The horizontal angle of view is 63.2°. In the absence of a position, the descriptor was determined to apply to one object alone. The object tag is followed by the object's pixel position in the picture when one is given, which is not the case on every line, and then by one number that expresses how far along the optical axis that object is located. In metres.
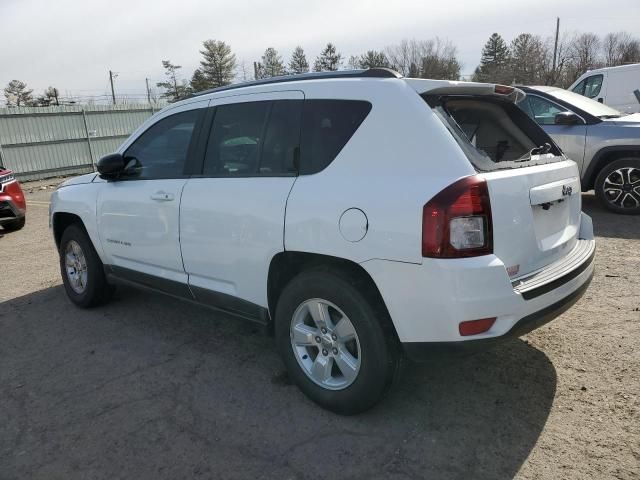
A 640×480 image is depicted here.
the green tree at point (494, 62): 61.97
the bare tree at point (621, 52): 56.47
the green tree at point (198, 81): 65.00
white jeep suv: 2.47
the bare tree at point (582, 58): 52.28
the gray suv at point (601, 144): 7.10
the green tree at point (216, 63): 67.38
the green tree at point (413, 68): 60.92
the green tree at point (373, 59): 58.58
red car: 8.58
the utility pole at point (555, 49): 52.22
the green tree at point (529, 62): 55.23
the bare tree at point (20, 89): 56.79
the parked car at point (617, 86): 12.35
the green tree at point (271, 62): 64.34
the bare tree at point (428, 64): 59.88
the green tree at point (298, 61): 76.16
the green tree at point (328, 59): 71.00
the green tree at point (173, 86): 62.31
